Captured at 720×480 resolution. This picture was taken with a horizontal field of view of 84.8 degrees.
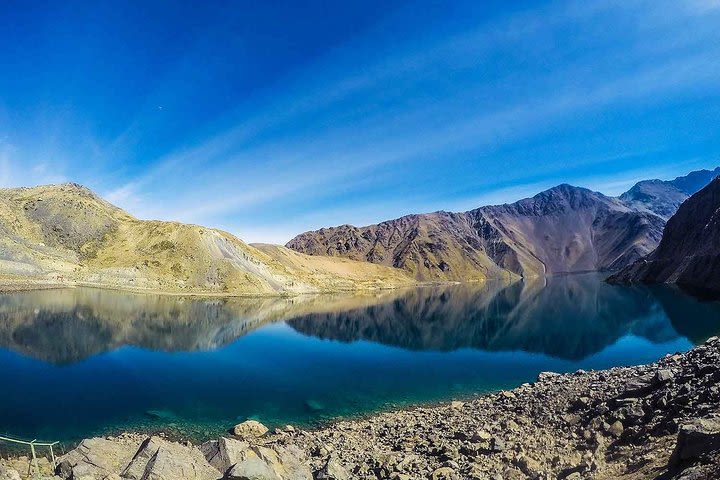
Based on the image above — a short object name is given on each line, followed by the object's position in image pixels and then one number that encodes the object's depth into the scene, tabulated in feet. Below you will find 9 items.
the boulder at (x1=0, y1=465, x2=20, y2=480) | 37.88
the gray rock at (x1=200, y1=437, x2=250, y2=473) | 49.37
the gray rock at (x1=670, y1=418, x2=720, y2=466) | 34.70
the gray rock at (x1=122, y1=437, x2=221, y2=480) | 43.11
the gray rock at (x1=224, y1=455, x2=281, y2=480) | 41.29
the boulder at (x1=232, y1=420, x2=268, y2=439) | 85.34
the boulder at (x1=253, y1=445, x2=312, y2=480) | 47.92
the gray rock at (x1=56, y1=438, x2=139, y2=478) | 45.32
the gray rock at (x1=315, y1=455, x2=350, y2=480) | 50.87
